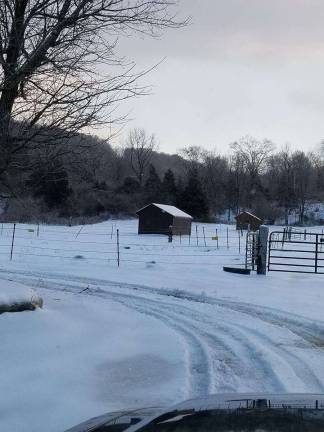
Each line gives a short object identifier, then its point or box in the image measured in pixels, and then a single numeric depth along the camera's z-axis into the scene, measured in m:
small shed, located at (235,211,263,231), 73.75
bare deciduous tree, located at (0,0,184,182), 9.17
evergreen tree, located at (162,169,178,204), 90.38
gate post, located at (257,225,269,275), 19.33
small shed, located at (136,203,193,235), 57.56
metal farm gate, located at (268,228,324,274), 22.91
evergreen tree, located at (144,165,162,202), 91.94
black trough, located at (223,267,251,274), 19.42
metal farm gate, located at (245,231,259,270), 20.28
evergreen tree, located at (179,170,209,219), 86.44
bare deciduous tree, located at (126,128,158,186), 111.84
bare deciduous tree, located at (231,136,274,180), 132.75
